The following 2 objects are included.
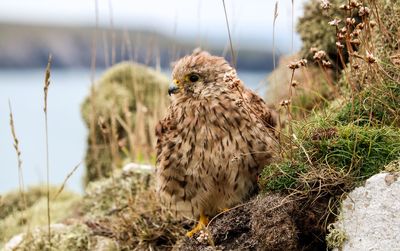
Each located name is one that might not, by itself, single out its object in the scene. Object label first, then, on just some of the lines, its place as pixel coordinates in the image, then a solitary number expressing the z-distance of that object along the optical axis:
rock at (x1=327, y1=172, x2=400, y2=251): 5.69
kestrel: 7.18
